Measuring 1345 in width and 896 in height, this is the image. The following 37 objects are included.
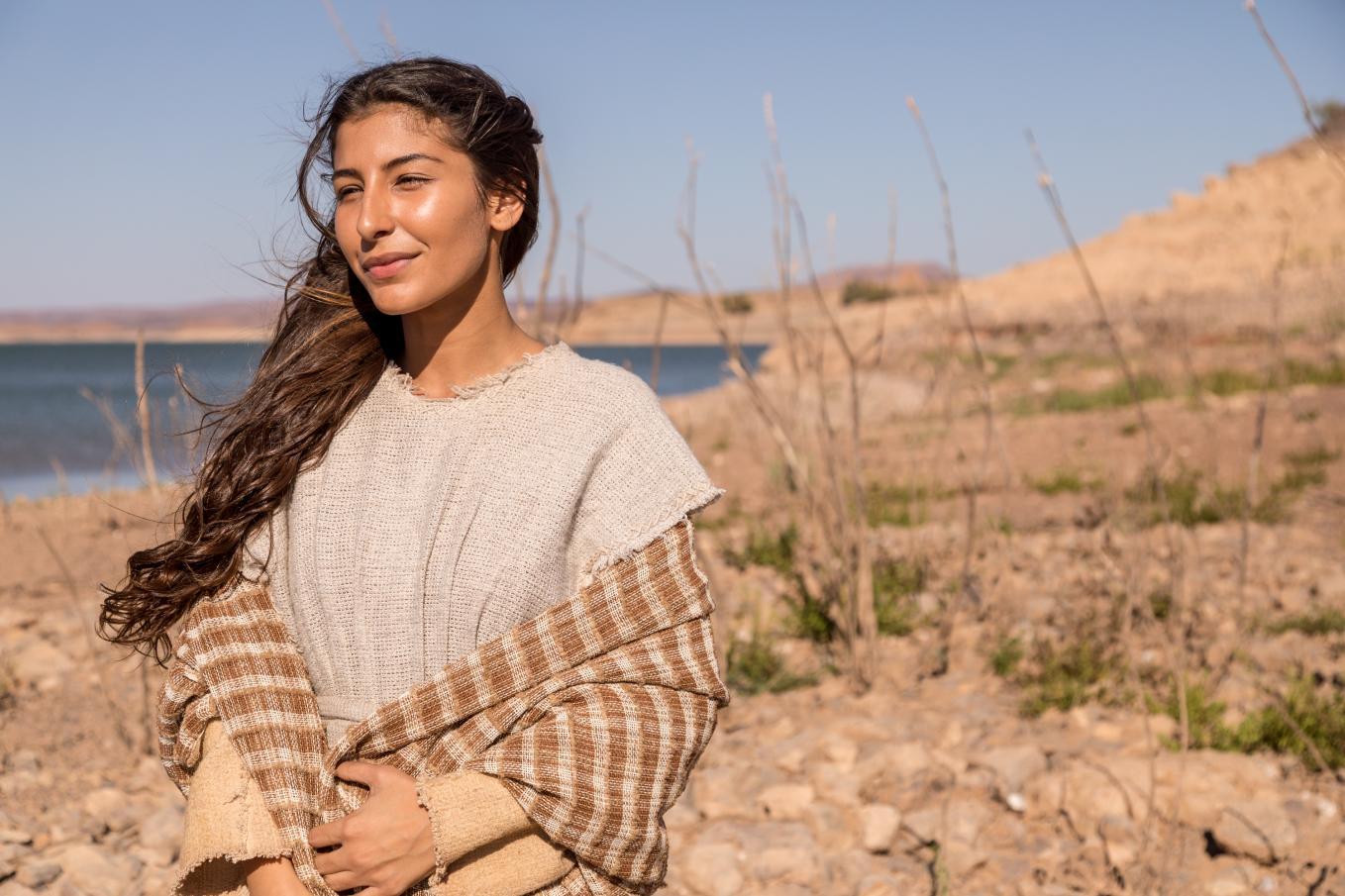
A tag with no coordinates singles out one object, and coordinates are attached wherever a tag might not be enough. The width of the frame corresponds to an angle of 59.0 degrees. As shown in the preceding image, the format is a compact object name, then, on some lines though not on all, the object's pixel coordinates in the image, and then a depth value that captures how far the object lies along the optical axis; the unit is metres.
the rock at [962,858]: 2.70
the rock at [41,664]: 3.94
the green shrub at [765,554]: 4.82
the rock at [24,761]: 3.24
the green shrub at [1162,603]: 3.88
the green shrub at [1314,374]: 9.13
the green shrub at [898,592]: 4.07
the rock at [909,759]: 3.04
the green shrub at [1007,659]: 3.68
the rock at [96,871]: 2.67
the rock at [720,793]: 3.00
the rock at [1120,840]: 2.68
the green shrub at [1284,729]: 3.00
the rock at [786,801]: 2.96
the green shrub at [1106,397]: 9.27
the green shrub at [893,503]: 5.70
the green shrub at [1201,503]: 5.08
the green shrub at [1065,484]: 6.20
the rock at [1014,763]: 2.98
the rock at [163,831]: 2.87
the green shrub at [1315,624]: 3.81
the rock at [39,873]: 2.64
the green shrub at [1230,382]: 9.15
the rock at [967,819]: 2.82
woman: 1.34
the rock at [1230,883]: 2.55
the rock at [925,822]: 2.83
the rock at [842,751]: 3.13
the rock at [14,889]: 2.59
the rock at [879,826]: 2.81
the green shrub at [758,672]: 3.71
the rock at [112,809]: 2.98
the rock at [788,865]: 2.68
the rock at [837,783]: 2.99
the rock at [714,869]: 2.66
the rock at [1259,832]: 2.63
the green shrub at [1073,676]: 3.40
